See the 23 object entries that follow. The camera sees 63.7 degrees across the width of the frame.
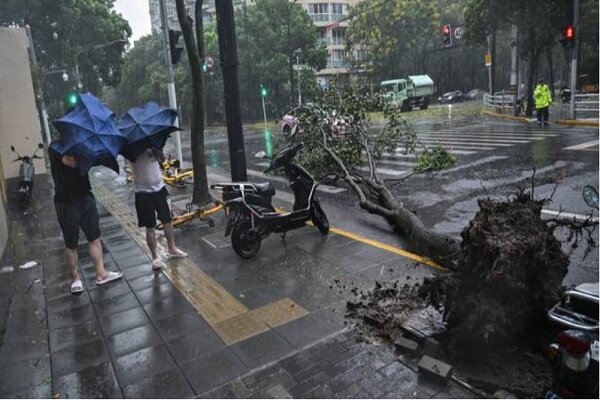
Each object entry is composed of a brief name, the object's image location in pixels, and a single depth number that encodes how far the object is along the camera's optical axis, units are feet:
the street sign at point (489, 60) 94.81
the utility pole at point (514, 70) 81.41
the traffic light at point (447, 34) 80.33
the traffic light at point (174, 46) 37.44
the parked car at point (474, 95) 171.73
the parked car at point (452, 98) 161.79
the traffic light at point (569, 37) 57.10
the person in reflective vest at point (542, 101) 59.26
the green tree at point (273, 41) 130.41
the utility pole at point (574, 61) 57.57
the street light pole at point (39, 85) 77.17
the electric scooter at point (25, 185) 35.65
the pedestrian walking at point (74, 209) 16.75
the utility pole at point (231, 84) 24.31
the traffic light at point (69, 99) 48.73
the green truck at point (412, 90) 126.72
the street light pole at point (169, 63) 42.04
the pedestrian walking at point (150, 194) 19.39
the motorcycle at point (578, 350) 8.11
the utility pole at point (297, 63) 128.75
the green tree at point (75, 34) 98.11
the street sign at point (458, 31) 110.34
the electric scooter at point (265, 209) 19.95
